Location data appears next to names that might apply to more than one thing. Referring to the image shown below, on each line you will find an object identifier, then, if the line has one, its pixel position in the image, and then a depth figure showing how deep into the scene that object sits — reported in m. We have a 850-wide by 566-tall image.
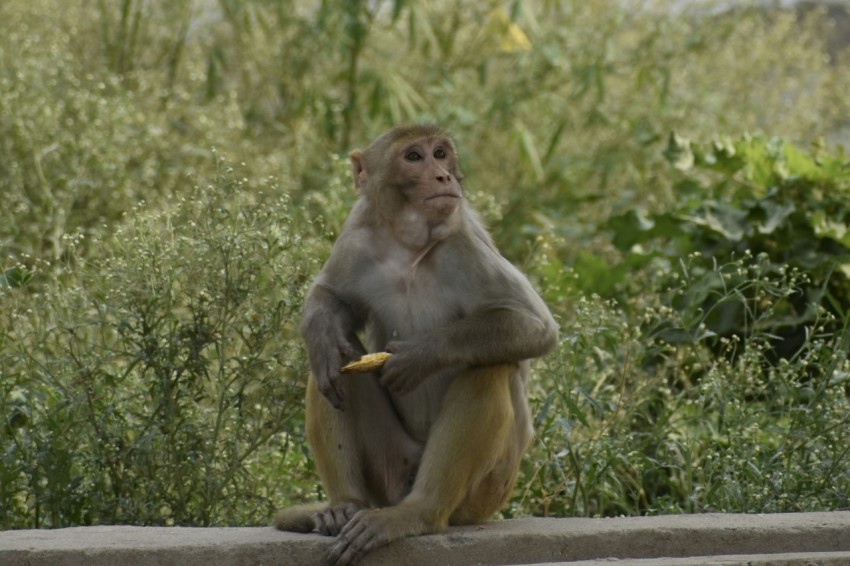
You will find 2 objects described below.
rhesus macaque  9.10
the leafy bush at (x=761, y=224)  15.30
